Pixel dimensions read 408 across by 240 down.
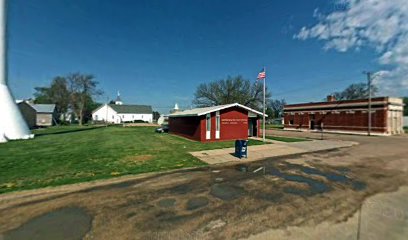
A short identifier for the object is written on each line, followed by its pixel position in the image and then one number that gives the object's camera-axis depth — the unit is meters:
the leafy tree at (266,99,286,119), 98.82
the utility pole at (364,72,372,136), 30.60
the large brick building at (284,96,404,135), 30.70
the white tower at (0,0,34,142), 18.89
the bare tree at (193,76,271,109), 45.94
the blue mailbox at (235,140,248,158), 11.51
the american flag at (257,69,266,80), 18.08
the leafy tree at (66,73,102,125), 54.56
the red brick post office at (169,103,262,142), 19.02
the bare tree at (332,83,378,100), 63.94
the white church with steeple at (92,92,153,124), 74.81
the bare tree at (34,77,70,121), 56.69
